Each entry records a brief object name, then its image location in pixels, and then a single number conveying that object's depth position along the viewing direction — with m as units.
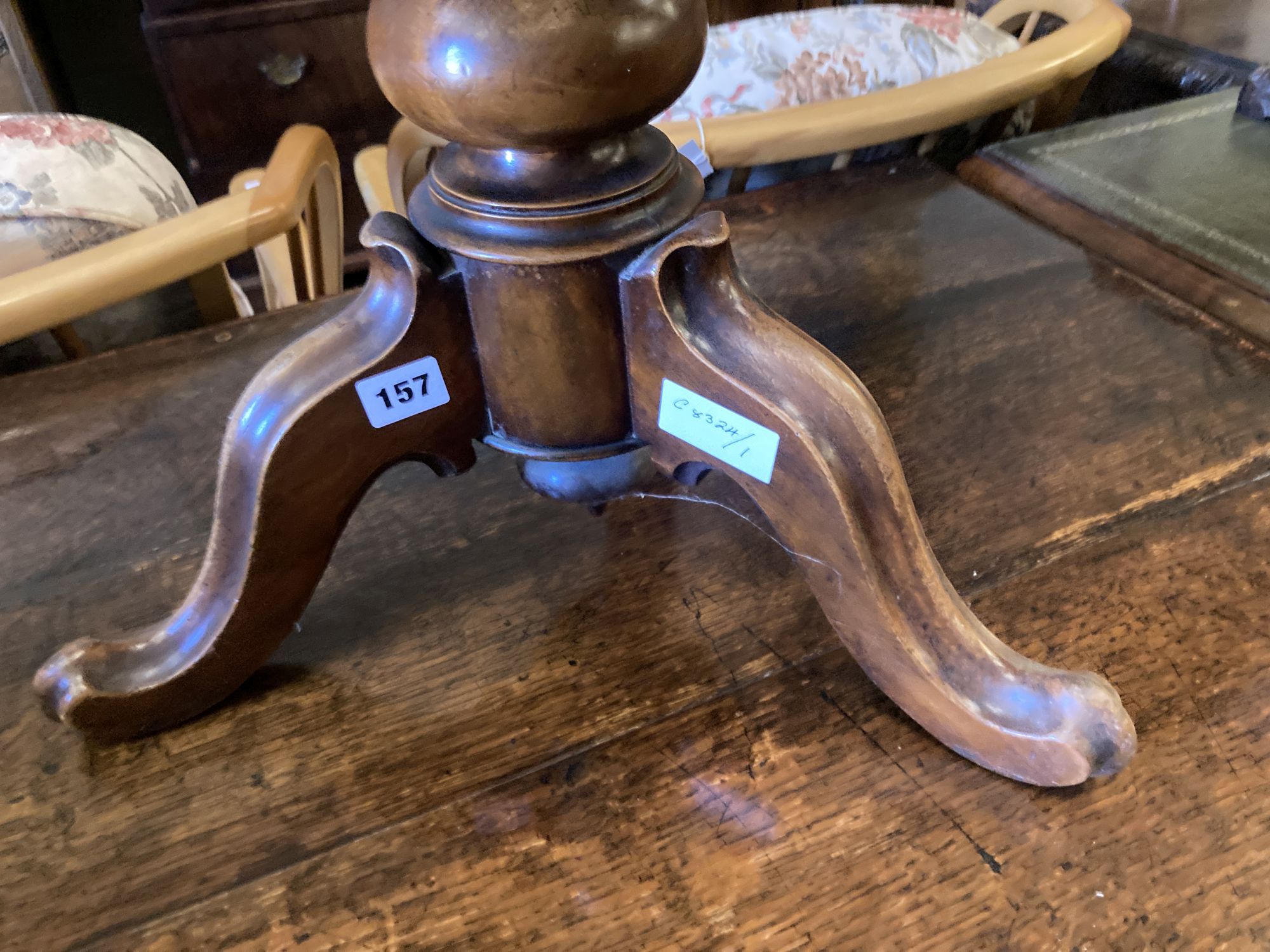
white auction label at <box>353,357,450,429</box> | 0.43
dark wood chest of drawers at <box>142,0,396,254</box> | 1.52
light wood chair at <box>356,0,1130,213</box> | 0.83
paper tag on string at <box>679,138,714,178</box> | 0.72
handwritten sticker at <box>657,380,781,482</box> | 0.42
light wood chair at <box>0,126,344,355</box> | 0.68
